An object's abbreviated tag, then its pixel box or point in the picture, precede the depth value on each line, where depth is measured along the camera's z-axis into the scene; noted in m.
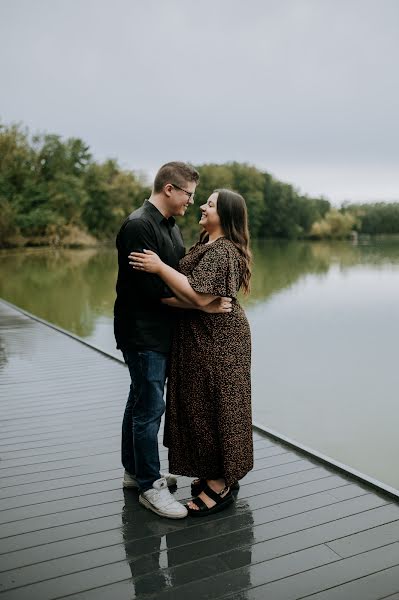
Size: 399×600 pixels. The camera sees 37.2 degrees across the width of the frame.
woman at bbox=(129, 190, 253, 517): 2.43
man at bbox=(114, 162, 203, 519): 2.37
